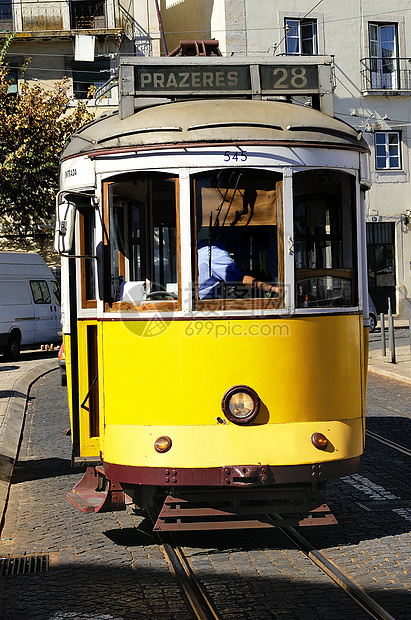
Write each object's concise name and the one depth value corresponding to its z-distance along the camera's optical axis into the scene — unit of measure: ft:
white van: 72.64
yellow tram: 18.85
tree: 92.43
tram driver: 19.10
